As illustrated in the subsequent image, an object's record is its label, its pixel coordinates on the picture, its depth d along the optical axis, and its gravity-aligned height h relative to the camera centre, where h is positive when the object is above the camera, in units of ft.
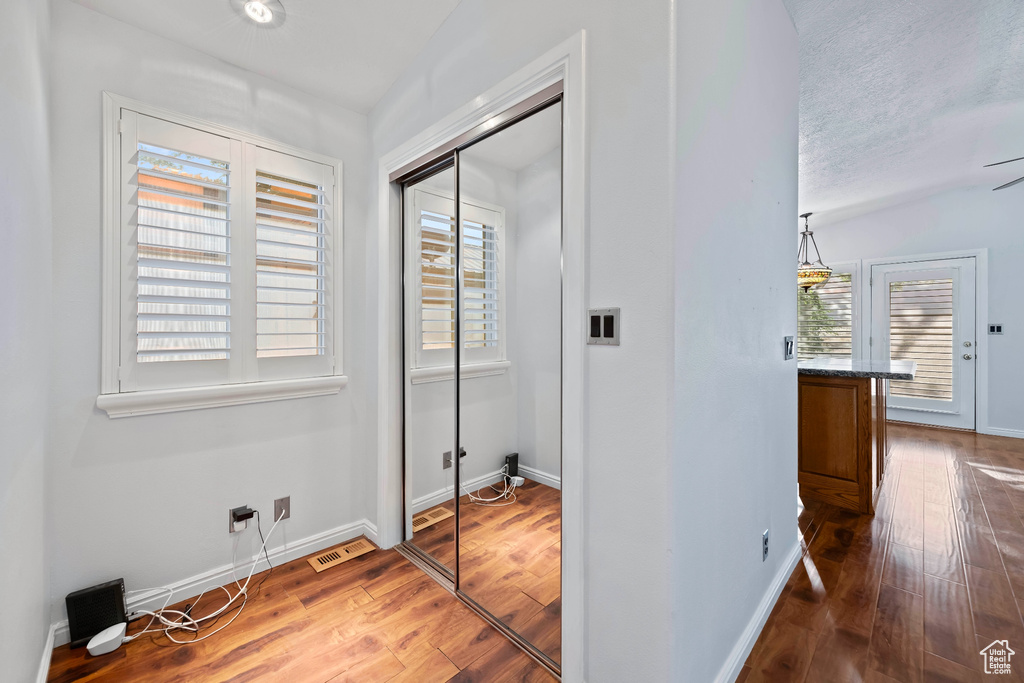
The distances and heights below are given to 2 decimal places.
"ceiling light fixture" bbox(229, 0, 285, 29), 5.50 +4.44
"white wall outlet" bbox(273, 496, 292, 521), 7.04 -2.90
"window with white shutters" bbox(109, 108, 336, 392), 5.76 +1.23
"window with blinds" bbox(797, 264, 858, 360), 17.81 +0.95
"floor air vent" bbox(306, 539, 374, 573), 7.08 -3.86
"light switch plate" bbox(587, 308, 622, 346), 4.02 +0.11
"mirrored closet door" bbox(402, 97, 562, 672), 5.12 -0.50
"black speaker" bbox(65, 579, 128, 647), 5.25 -3.53
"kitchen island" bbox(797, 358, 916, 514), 8.50 -1.97
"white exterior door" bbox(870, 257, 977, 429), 15.34 +0.18
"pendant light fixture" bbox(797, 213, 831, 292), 12.07 +1.90
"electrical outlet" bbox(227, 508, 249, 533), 6.57 -2.96
